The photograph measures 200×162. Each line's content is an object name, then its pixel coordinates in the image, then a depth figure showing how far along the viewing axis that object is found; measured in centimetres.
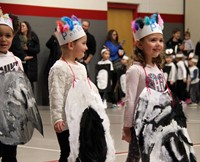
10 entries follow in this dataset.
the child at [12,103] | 374
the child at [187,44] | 1499
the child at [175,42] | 1465
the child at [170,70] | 1329
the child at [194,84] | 1365
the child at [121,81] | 1253
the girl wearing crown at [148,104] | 367
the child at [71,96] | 388
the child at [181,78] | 1349
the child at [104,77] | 1185
